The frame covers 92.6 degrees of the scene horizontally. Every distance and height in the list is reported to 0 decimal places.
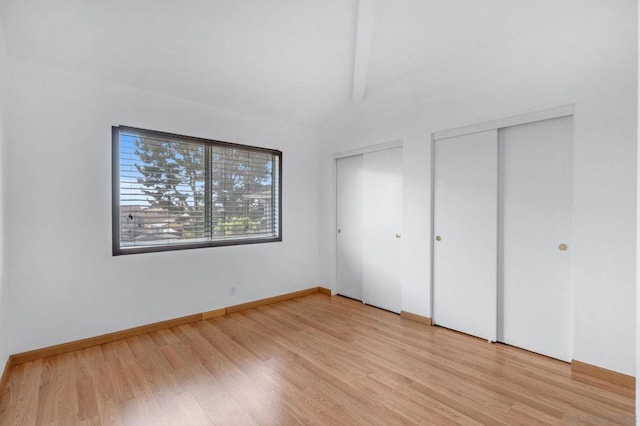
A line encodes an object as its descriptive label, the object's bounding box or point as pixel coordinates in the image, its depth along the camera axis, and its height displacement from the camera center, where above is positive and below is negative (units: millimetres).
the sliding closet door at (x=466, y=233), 2889 -222
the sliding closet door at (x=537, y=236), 2512 -221
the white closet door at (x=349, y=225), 4152 -207
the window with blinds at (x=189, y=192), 2986 +201
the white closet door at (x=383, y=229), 3682 -233
